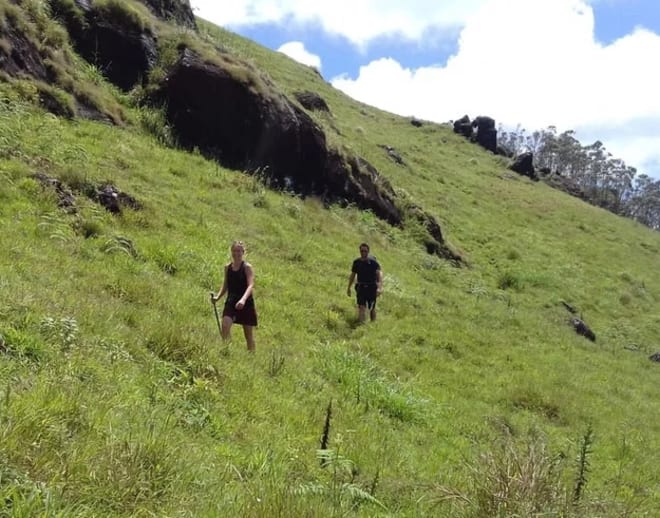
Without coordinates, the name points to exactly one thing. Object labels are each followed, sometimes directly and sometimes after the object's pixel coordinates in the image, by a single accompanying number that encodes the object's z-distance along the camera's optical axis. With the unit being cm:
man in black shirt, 1455
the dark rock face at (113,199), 1302
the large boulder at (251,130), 2003
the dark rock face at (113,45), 1967
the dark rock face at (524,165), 5988
